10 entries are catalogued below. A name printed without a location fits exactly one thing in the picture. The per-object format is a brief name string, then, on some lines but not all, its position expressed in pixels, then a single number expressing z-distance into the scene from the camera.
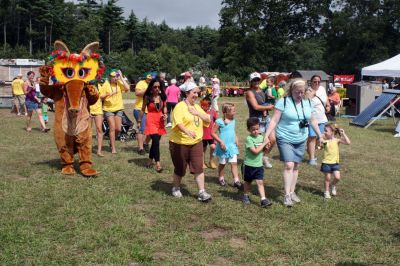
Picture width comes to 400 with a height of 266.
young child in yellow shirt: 7.00
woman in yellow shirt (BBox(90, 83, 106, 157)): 9.55
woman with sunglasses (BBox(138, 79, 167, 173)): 8.49
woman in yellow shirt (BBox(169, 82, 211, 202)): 6.44
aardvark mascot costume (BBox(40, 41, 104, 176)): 7.95
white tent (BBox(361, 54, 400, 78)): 14.85
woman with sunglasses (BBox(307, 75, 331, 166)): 9.00
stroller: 12.21
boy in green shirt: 6.38
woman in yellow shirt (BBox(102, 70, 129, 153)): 9.77
